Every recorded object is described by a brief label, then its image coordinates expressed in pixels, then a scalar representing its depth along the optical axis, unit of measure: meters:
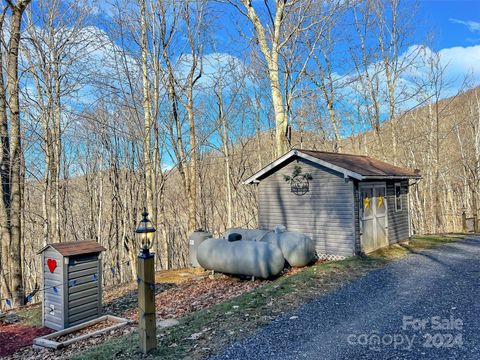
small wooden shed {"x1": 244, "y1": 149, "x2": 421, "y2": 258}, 10.64
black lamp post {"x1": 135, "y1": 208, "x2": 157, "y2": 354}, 4.45
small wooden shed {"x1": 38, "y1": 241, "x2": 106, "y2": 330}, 7.38
